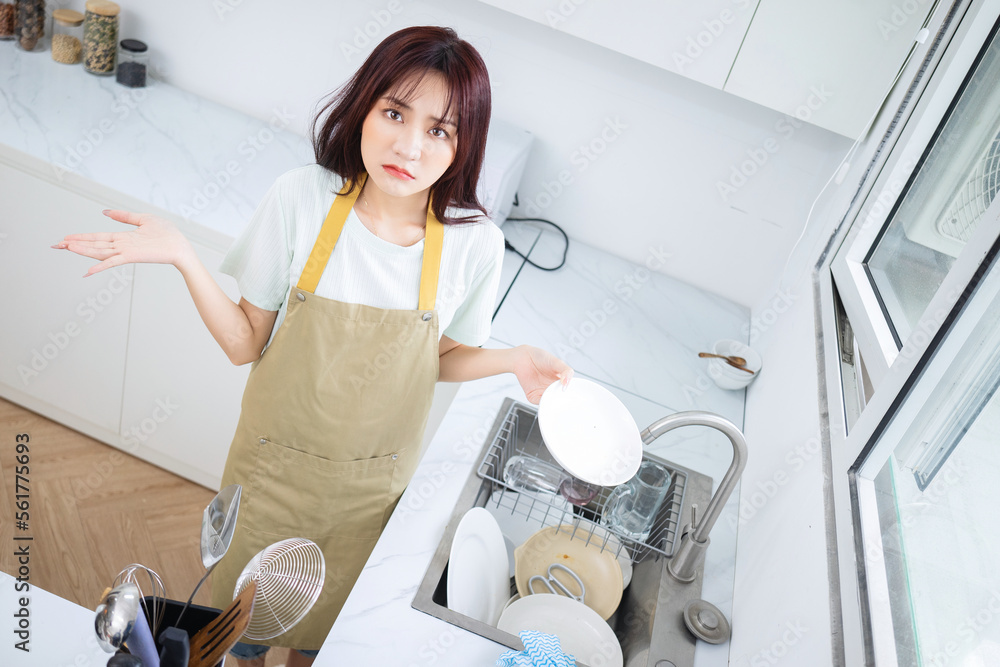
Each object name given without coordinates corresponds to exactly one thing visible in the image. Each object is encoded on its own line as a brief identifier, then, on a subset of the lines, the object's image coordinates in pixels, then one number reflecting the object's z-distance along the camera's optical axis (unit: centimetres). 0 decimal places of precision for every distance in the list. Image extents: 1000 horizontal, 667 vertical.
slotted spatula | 70
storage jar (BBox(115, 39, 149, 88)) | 210
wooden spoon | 178
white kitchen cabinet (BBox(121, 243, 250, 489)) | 188
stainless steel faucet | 115
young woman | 105
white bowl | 177
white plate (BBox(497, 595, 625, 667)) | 119
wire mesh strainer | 92
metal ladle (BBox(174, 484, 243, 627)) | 81
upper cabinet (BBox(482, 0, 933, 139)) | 156
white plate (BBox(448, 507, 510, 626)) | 117
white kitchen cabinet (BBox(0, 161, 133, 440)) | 185
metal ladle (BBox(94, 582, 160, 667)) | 64
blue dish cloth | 102
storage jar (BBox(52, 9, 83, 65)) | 211
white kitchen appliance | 181
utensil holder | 76
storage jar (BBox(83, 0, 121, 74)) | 204
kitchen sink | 115
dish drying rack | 135
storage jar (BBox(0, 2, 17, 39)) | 212
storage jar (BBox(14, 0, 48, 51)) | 209
